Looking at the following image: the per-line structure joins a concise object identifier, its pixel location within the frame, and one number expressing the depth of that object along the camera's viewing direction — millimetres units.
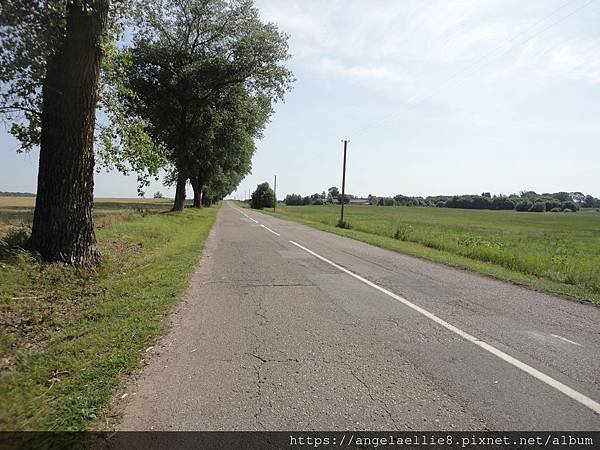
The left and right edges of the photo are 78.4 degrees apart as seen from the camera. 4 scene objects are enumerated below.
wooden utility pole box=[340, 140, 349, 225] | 32088
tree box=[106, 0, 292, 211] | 24609
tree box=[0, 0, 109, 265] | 7266
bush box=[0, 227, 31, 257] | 7023
